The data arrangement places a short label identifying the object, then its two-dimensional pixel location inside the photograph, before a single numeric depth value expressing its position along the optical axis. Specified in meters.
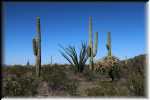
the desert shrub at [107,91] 3.46
